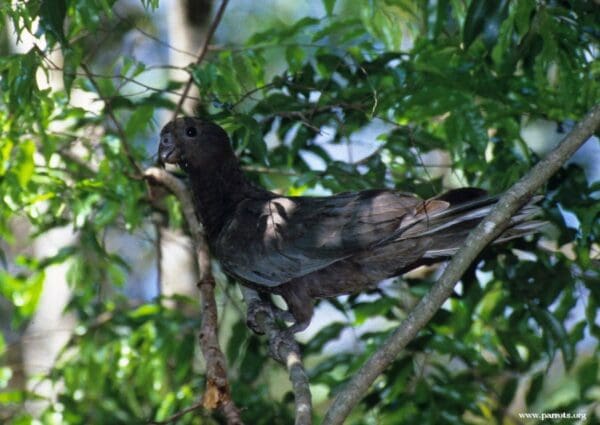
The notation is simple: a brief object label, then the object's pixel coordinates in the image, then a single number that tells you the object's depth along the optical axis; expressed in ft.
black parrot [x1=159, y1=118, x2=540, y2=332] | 26.05
